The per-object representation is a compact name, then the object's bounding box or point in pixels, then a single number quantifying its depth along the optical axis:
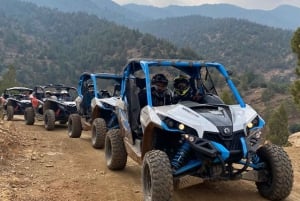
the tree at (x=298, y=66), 21.82
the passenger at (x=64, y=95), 16.72
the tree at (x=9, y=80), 56.51
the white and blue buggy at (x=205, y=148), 5.47
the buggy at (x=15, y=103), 20.16
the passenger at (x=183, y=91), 7.28
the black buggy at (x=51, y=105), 15.47
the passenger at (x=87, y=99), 13.52
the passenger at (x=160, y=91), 7.22
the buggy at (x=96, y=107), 10.63
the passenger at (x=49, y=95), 16.75
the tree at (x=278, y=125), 34.03
